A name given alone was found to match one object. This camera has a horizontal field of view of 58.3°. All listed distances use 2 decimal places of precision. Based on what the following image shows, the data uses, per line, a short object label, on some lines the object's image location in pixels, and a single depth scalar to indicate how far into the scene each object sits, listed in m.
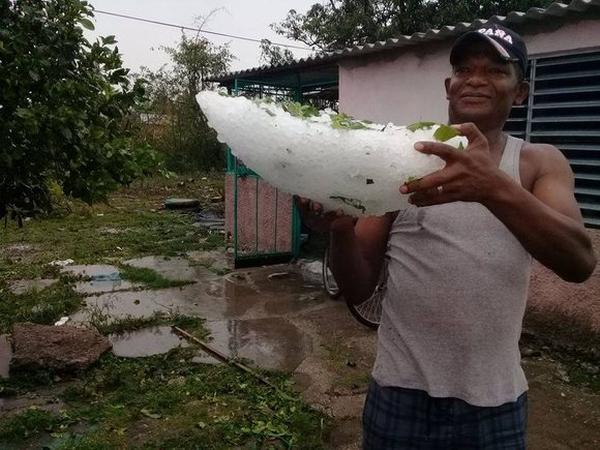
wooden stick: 4.11
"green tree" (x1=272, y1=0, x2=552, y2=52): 12.29
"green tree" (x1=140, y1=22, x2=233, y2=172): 17.44
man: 1.47
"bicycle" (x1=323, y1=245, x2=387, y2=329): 5.04
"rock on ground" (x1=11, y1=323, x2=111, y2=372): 4.20
